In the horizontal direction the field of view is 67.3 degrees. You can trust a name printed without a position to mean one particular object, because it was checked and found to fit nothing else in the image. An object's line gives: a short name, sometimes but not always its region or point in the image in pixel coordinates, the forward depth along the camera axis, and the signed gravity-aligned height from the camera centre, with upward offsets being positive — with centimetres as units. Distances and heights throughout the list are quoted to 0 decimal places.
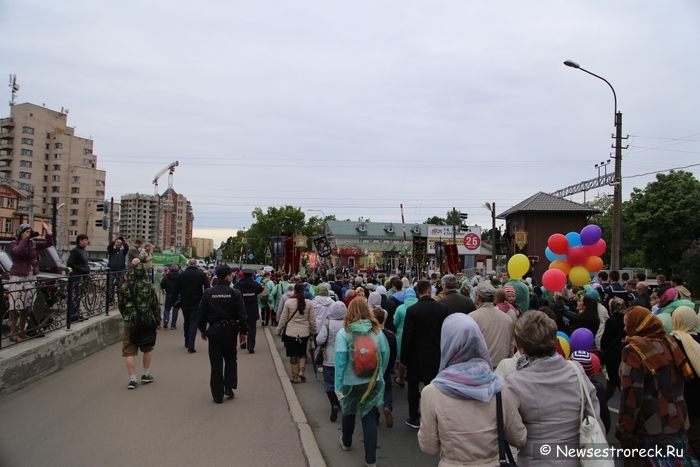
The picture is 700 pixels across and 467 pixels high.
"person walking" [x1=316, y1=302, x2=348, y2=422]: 716 -133
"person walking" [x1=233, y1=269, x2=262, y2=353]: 1205 -117
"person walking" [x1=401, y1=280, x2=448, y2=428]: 637 -113
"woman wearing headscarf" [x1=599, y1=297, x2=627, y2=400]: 618 -112
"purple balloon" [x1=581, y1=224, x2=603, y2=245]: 1183 +38
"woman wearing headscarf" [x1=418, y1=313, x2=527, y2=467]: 303 -98
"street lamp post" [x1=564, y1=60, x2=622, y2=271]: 1688 +200
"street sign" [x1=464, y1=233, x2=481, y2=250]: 2483 +40
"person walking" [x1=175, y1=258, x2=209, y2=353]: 1180 -112
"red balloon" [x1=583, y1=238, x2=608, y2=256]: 1200 +9
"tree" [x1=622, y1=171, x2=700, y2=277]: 4175 +289
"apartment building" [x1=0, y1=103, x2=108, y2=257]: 8681 +1311
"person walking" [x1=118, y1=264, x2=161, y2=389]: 795 -98
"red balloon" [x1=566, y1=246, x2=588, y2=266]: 1191 -8
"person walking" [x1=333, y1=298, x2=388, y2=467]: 526 -123
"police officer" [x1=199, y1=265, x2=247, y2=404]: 738 -119
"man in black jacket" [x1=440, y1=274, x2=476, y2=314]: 702 -68
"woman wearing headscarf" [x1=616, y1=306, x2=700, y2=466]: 385 -112
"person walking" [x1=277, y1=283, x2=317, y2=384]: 907 -133
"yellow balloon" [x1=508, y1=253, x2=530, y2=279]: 1127 -33
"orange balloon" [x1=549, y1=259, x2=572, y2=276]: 1210 -34
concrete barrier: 721 -181
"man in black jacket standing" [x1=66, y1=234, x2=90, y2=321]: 1157 -37
